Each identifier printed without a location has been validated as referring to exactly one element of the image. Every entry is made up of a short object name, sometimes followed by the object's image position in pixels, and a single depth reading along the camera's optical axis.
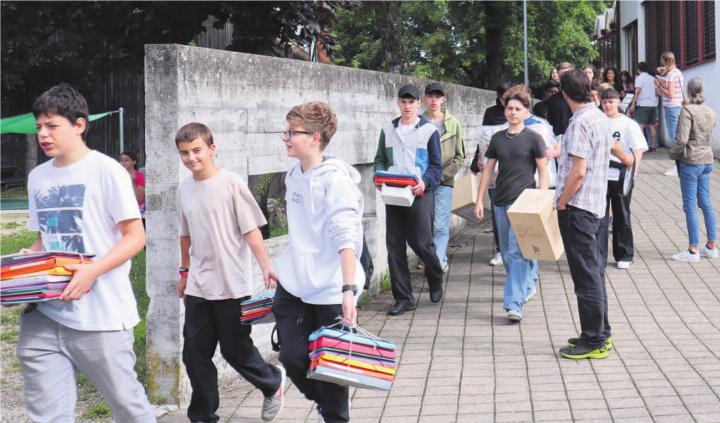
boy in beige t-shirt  5.59
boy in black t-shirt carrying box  8.48
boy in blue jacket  8.80
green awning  23.52
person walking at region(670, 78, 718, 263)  10.73
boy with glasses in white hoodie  5.02
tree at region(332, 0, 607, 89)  35.84
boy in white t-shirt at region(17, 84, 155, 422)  4.45
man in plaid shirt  7.09
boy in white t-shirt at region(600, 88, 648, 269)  9.96
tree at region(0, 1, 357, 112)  17.48
